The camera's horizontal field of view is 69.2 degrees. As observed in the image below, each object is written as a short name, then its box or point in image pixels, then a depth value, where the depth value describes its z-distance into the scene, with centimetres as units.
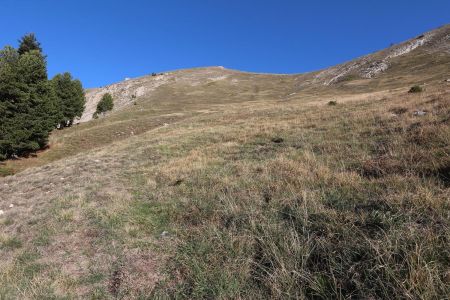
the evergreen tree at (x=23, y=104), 2612
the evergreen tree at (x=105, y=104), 6819
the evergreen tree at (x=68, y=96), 4706
